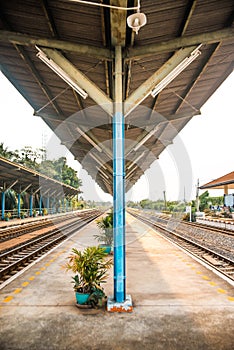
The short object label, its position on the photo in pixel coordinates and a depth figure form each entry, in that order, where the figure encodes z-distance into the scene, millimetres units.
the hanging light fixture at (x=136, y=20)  4072
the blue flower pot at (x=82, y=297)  5324
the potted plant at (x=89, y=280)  5328
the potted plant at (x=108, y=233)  11562
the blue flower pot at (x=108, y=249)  10934
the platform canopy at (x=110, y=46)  5145
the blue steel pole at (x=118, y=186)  5477
